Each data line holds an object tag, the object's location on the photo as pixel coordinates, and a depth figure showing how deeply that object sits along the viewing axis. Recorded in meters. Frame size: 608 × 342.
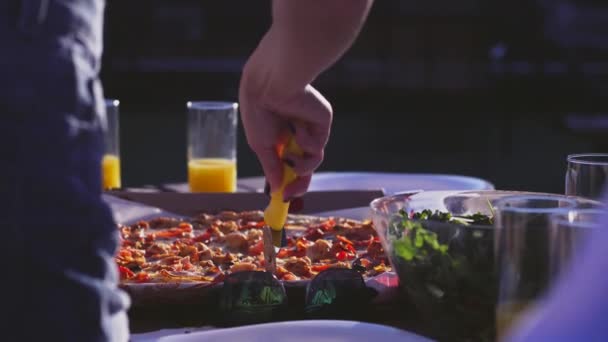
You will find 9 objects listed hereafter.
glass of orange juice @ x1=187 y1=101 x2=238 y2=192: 2.48
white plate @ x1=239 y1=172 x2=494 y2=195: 2.37
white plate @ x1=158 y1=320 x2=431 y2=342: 1.38
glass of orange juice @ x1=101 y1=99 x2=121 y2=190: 2.46
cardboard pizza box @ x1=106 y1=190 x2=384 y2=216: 2.23
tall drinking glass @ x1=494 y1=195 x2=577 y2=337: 1.24
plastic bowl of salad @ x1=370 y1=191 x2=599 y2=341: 1.34
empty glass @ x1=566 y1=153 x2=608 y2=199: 1.58
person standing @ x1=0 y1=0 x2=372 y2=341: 1.13
